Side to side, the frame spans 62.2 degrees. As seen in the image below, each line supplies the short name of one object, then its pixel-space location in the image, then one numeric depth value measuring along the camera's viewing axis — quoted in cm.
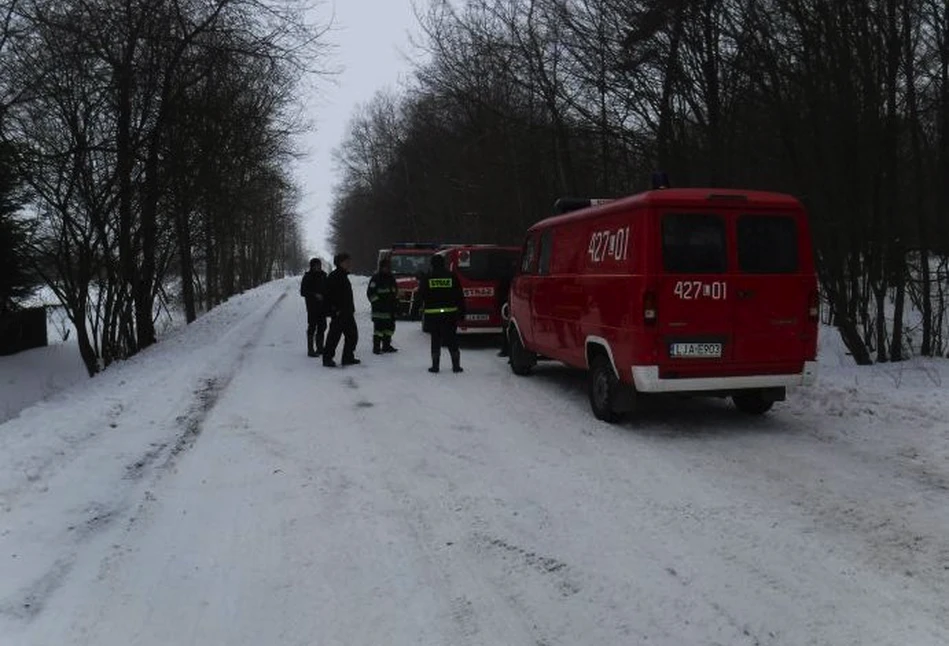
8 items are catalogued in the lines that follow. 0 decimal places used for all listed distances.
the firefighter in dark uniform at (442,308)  1165
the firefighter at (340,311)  1240
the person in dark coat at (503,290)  1448
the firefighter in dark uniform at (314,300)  1358
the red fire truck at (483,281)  1456
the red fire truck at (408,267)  2123
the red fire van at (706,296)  714
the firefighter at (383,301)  1394
